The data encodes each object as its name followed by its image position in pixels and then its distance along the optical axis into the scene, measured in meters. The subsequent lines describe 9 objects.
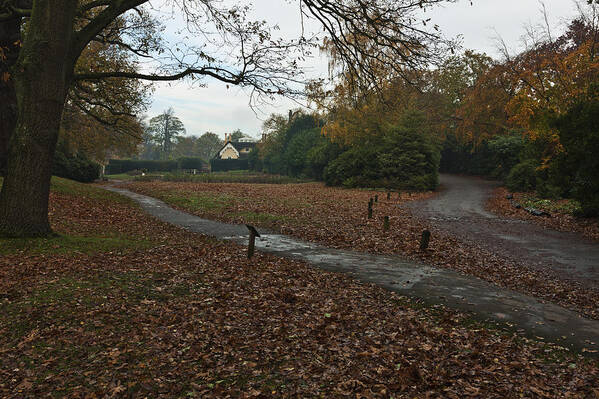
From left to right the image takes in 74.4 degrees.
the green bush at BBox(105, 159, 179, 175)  62.25
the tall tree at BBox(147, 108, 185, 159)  102.44
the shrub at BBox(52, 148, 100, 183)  31.12
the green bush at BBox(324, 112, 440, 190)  34.31
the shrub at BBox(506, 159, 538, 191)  28.97
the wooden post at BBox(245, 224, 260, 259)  10.34
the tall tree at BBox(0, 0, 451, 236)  9.27
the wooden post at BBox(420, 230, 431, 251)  12.29
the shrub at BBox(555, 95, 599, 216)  14.55
